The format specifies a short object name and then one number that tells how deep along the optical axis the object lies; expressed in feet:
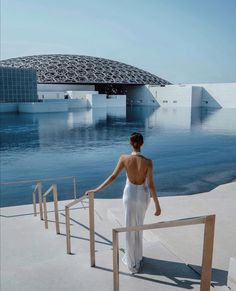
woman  9.25
